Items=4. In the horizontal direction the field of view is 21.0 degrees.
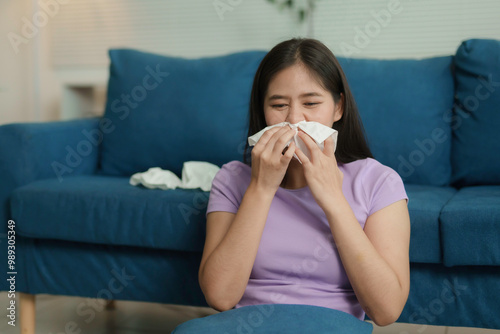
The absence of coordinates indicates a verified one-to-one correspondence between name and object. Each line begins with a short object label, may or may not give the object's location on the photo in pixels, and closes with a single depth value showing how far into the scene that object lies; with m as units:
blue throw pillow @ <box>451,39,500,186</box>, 3.75
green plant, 4.59
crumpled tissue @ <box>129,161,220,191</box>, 3.64
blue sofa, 3.34
